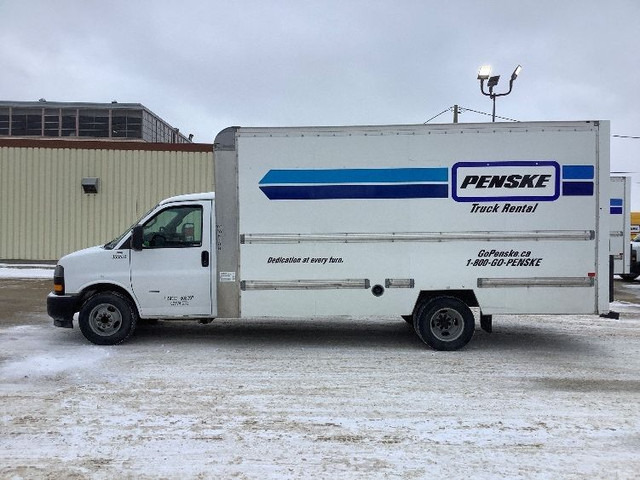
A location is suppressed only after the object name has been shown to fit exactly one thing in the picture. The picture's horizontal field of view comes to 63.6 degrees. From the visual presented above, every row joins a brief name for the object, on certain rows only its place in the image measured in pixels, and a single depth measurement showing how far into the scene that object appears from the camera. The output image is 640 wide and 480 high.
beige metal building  19.75
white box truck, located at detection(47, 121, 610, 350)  7.03
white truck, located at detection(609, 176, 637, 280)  15.67
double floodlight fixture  16.03
